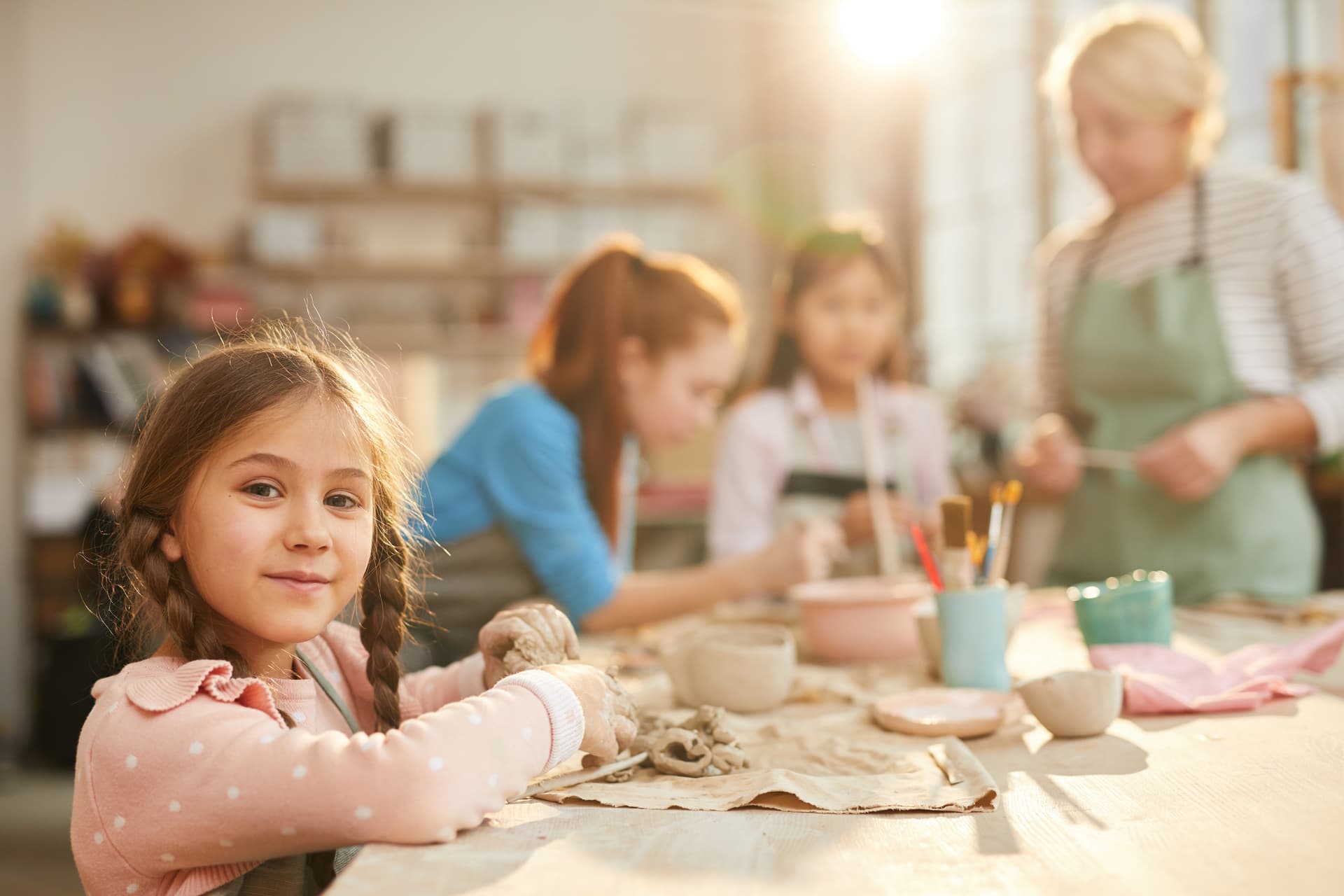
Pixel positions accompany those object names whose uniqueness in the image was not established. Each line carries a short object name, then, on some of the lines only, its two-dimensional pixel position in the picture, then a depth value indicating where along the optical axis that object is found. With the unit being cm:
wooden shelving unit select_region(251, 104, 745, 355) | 476
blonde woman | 159
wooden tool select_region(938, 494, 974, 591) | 99
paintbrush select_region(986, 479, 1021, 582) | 107
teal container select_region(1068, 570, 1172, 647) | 109
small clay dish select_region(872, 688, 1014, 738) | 87
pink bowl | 121
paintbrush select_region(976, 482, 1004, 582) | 103
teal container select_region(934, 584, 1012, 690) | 101
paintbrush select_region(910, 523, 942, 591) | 105
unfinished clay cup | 99
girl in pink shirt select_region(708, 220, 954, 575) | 206
